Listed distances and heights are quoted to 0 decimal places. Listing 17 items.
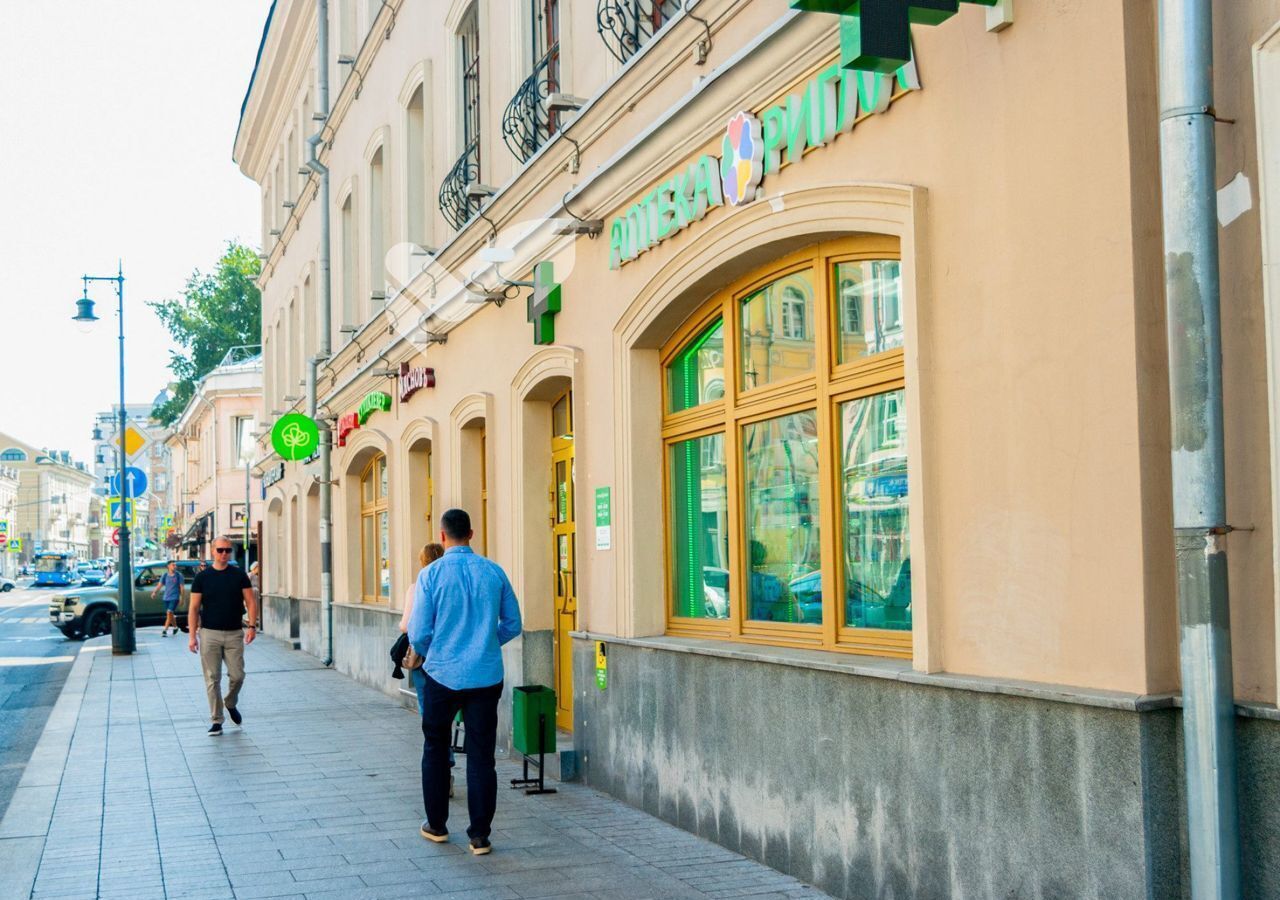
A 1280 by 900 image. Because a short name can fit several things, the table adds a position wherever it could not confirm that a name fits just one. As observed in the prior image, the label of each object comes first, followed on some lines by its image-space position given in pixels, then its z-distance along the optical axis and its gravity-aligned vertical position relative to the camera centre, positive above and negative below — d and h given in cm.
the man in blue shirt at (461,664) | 776 -68
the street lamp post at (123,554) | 2500 -6
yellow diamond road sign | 2938 +233
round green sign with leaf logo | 2111 +166
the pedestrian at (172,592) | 3266 -101
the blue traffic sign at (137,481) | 2888 +145
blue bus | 8612 -133
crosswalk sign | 2723 +78
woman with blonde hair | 1000 -11
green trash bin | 941 -118
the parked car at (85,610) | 3111 -134
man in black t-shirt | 1321 -73
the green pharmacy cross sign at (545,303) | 1078 +187
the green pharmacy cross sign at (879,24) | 518 +191
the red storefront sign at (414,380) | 1512 +182
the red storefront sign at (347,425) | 1945 +172
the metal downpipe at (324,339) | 2112 +333
